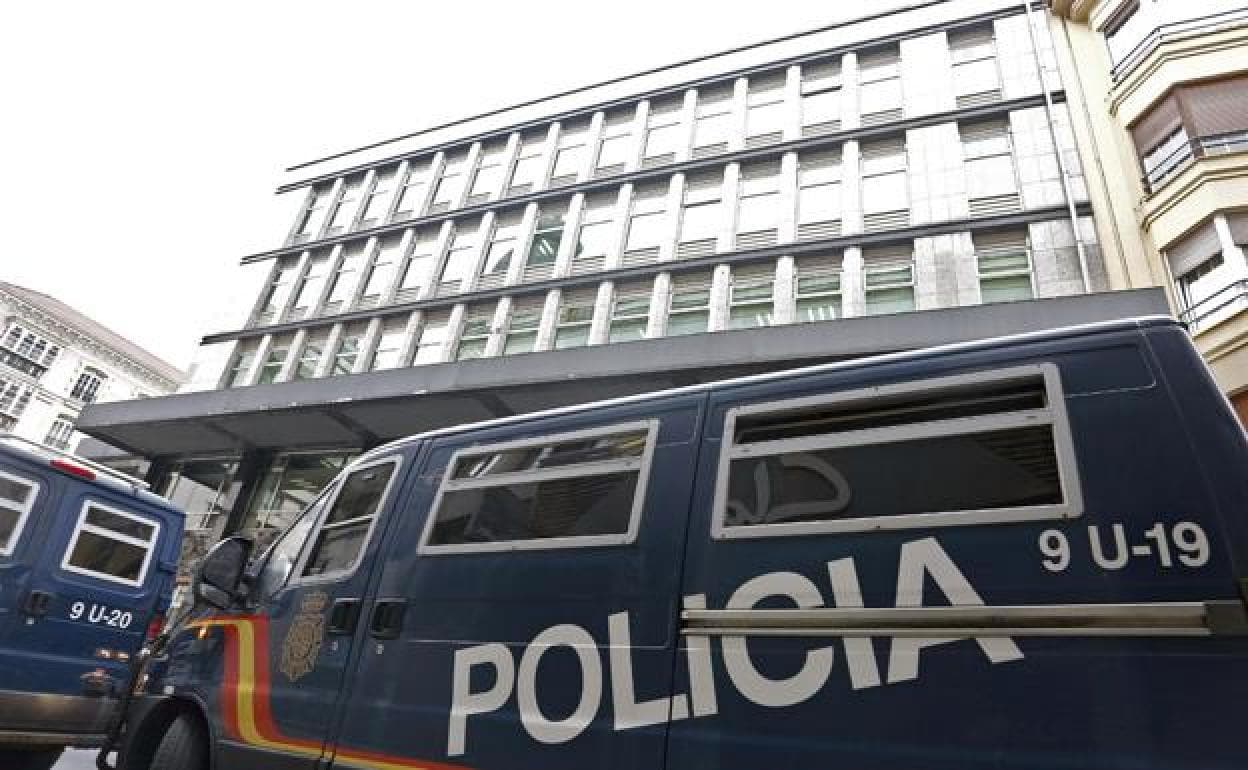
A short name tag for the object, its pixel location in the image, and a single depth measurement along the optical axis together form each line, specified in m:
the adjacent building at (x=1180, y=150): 10.15
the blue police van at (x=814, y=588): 1.71
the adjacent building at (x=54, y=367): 43.38
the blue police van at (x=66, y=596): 5.07
